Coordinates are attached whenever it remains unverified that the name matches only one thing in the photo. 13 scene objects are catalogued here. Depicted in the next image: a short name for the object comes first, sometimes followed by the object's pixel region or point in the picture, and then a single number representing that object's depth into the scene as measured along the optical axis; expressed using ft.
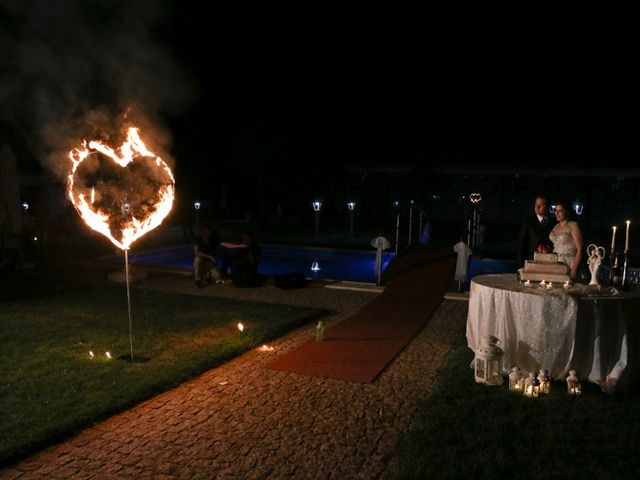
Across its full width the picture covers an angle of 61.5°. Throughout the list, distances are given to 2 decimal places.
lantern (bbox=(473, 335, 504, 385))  21.24
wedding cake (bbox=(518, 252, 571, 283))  21.94
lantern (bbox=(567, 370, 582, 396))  20.51
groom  25.97
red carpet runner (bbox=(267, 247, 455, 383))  24.50
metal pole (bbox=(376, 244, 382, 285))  43.77
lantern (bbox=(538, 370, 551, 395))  20.67
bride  24.18
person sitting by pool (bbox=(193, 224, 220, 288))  44.86
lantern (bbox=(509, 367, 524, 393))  21.03
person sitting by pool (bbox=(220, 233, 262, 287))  44.21
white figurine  21.90
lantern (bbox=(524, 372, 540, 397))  20.59
